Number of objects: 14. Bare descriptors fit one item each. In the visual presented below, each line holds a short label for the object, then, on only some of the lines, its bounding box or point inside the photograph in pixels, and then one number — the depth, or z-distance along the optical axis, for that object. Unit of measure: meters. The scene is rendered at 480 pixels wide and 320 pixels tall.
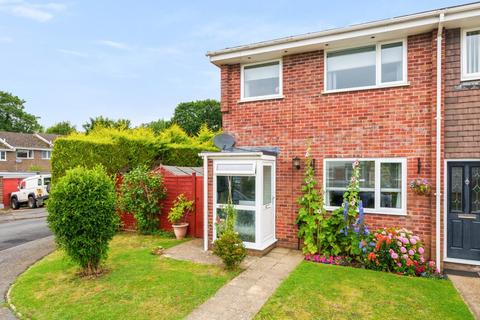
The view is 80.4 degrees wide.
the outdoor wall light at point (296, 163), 7.55
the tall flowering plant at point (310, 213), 6.95
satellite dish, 8.02
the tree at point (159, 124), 39.31
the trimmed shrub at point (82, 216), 5.61
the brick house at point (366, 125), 6.21
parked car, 19.05
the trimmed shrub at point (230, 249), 5.98
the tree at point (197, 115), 41.19
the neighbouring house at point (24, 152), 29.83
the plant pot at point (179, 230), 9.11
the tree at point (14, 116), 47.50
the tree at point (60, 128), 53.73
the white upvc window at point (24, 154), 31.15
